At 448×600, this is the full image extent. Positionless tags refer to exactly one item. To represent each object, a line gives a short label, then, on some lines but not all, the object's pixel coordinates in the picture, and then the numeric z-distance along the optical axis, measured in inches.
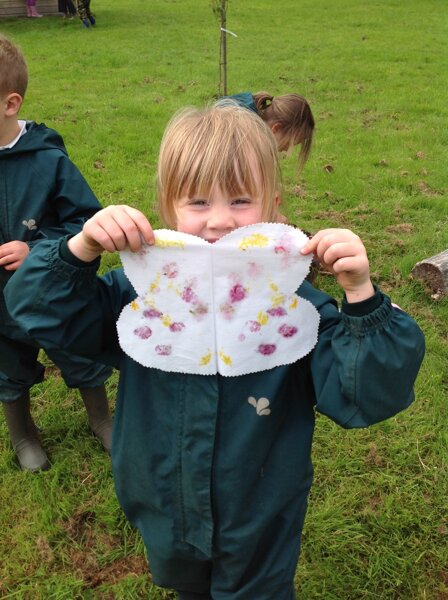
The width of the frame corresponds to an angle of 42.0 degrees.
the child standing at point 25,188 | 83.4
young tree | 184.4
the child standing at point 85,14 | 584.2
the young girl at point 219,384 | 46.7
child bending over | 135.7
